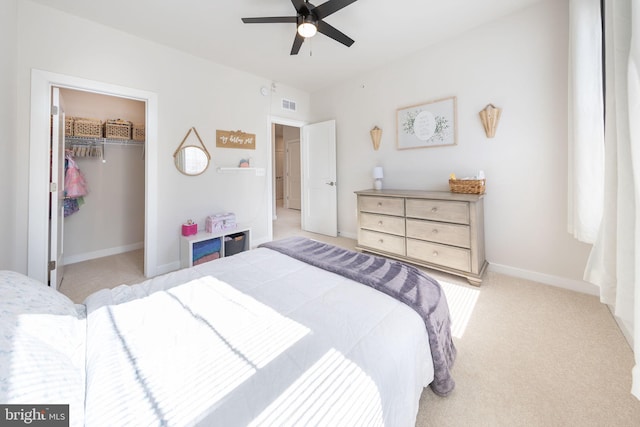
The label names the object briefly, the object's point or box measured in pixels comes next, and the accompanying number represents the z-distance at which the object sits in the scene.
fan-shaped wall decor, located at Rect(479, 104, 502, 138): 2.64
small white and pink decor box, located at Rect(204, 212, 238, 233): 3.23
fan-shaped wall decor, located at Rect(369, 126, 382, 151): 3.69
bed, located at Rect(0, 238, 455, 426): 0.62
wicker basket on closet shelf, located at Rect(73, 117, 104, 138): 3.03
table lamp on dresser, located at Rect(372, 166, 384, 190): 3.54
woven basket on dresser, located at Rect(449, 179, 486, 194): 2.58
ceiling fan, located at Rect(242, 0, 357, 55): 1.93
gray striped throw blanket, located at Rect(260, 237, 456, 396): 1.13
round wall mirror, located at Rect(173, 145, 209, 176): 3.09
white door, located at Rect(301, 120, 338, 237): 4.33
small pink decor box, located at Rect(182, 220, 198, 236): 3.03
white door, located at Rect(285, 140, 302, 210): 7.45
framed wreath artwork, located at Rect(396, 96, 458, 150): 2.99
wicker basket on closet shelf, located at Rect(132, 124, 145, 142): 3.43
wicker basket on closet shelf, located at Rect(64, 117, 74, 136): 2.99
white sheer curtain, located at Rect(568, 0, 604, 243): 1.76
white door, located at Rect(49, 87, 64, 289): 2.32
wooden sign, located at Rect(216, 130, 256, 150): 3.43
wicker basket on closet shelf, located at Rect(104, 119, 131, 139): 3.21
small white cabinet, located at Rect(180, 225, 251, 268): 2.96
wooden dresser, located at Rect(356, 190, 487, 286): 2.45
